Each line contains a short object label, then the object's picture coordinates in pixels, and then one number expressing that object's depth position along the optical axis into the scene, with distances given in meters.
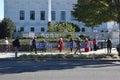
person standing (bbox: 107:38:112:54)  39.79
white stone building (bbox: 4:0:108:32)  96.44
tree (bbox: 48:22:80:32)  74.42
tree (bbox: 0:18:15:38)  68.31
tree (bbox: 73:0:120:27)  33.44
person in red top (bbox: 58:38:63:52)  42.87
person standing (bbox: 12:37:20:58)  34.25
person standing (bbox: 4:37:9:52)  43.59
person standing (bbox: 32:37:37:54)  40.16
